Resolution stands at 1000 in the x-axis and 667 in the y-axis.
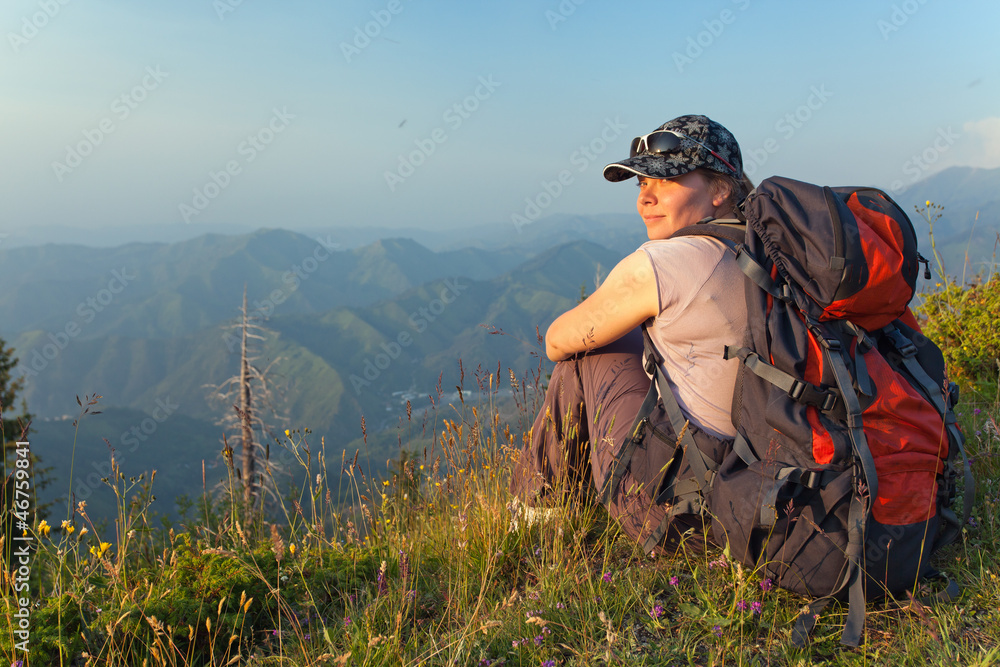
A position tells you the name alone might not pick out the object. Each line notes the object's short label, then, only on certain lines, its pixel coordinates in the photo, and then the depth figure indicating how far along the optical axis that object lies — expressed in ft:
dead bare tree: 49.39
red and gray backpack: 5.75
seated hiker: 6.80
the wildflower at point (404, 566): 6.16
